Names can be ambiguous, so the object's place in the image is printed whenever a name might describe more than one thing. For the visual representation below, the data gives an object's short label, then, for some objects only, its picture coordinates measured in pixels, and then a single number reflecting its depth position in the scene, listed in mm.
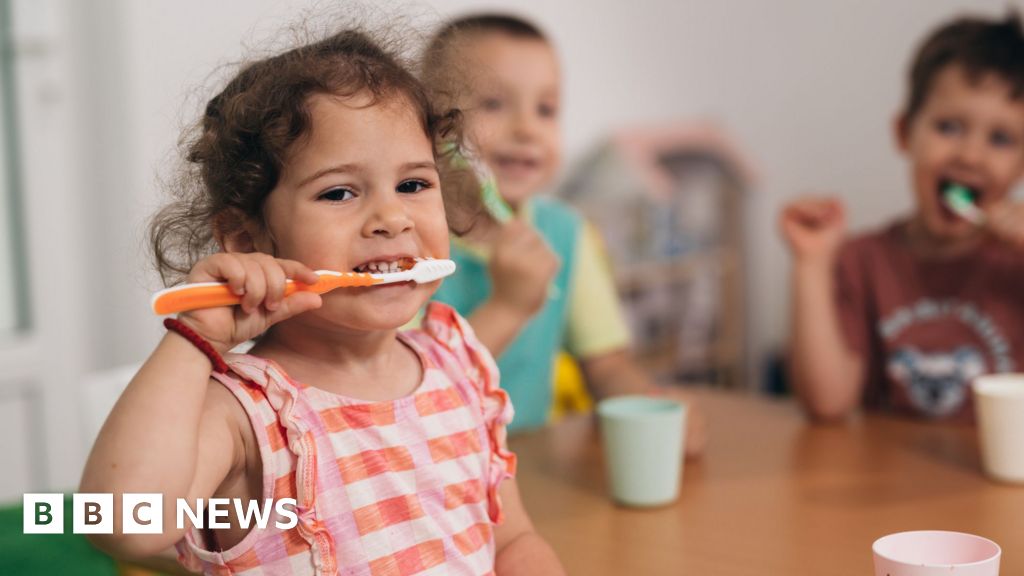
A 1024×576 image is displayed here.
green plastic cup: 941
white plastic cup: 973
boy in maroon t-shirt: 1378
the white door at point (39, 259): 2004
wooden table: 814
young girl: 633
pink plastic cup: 674
